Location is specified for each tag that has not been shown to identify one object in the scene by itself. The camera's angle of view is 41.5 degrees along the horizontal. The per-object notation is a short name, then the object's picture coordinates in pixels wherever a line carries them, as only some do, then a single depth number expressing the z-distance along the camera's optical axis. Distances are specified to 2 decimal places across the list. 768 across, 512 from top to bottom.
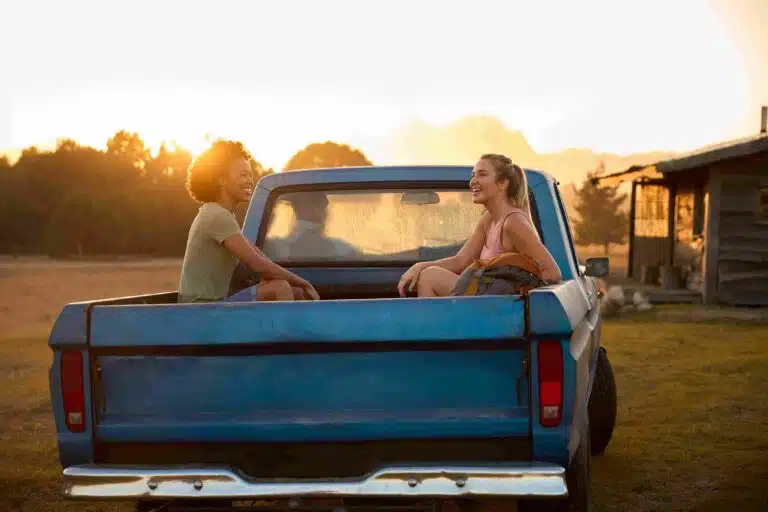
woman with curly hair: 4.90
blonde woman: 4.86
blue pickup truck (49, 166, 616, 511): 3.50
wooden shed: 21.06
